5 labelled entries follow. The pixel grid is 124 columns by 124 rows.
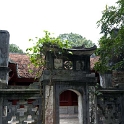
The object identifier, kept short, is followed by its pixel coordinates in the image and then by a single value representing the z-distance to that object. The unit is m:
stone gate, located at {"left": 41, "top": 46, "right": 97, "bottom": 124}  5.29
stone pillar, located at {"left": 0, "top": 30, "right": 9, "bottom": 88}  9.40
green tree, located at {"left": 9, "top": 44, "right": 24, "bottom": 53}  30.73
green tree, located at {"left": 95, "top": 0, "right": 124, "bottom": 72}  6.69
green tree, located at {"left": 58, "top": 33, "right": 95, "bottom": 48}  36.33
